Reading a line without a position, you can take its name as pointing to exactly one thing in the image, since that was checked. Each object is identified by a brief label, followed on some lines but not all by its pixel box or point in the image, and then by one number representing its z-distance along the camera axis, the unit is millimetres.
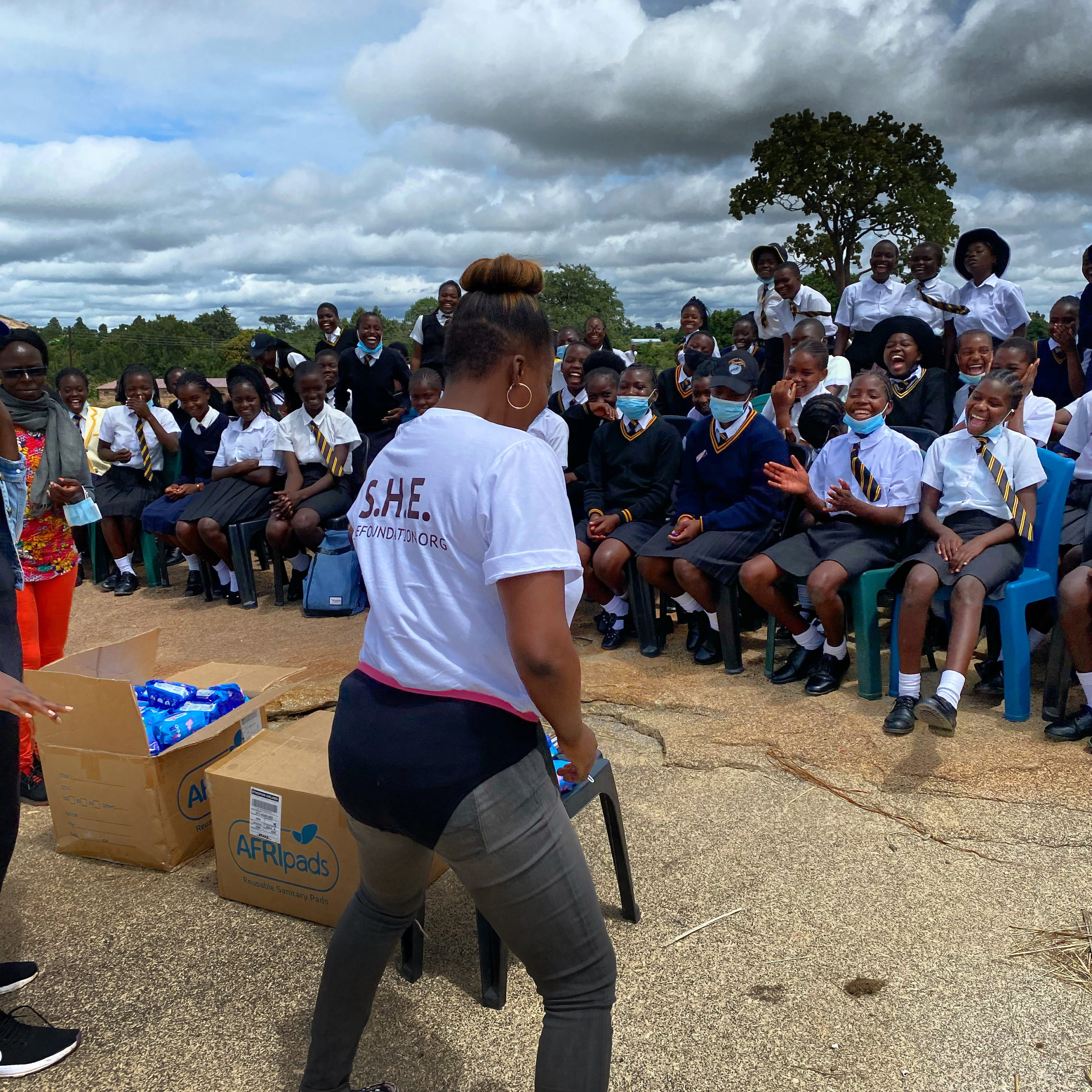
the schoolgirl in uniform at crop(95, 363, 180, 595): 7637
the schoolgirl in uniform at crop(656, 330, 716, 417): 7457
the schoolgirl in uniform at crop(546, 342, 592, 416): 7141
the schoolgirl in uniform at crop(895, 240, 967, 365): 6508
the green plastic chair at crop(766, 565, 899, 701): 4379
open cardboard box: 3029
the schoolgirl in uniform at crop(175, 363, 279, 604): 6980
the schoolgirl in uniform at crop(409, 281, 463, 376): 8297
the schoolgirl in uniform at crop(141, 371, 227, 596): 7352
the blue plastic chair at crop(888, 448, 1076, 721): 4012
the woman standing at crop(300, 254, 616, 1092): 1477
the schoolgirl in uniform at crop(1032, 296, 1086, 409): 5793
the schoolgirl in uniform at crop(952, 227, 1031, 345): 6219
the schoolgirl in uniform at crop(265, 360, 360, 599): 6730
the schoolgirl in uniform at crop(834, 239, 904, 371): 6758
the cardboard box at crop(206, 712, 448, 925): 2734
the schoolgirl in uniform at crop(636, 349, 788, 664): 4953
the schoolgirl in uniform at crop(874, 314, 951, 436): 5617
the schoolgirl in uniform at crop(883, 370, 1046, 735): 3992
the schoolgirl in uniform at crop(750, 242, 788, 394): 7426
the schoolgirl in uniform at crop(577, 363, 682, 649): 5438
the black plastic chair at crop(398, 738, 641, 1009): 2426
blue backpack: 6477
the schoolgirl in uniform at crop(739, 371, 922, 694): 4484
